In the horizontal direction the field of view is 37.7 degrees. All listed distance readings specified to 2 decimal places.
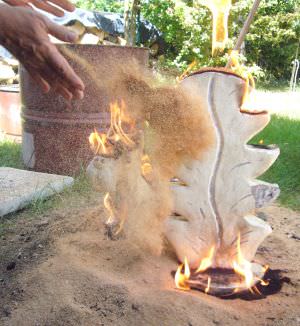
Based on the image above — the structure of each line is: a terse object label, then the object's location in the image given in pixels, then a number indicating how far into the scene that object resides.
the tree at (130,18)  10.07
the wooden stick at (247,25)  2.27
